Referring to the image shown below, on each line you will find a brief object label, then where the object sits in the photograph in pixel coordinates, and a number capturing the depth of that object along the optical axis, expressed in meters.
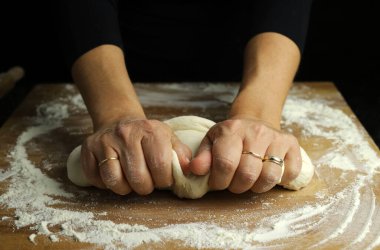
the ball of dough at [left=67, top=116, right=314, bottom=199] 0.97
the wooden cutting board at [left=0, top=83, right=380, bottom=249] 0.88
